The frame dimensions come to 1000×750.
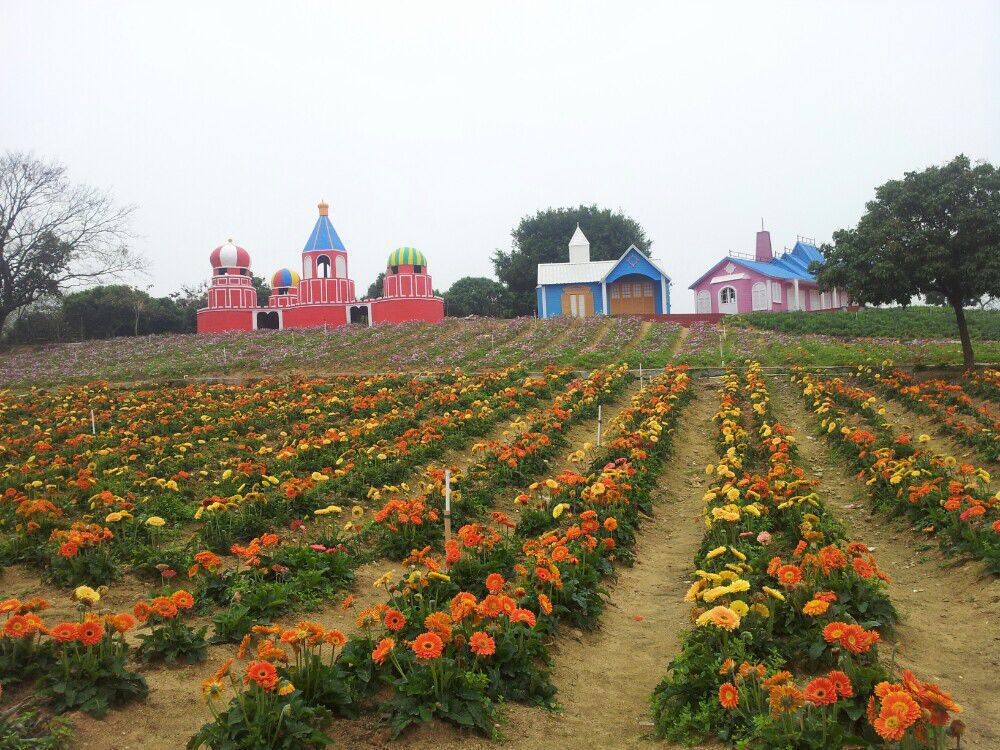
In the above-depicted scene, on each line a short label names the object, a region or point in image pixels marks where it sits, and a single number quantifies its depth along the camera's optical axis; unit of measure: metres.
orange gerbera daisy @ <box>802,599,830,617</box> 5.00
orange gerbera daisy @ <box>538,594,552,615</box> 5.53
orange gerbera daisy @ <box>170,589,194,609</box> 5.35
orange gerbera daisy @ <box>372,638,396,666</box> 4.65
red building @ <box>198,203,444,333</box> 46.44
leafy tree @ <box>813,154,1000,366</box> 17.70
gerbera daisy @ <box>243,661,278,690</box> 4.12
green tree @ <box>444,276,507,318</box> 65.31
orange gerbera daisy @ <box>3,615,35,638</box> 4.70
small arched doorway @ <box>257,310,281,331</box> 53.56
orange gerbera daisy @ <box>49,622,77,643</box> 4.51
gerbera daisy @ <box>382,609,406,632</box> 4.95
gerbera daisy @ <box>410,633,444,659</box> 4.48
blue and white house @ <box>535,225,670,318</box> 46.44
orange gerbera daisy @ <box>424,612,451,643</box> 4.75
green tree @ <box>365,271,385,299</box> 77.44
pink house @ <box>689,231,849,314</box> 45.78
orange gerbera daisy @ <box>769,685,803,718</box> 3.96
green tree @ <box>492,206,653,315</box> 61.56
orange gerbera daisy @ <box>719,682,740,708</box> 4.25
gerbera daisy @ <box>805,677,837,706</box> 3.90
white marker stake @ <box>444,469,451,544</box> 6.85
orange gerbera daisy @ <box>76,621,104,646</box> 4.57
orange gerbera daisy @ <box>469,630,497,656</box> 4.76
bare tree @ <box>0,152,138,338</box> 40.66
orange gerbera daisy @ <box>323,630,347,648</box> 4.57
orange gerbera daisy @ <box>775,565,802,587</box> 5.44
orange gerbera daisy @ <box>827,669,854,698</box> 3.95
